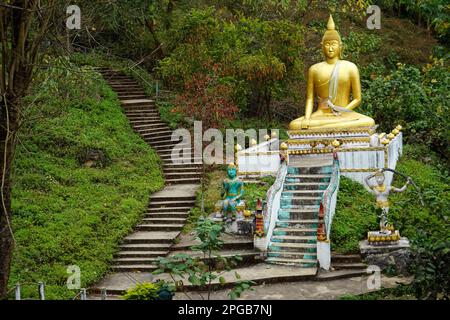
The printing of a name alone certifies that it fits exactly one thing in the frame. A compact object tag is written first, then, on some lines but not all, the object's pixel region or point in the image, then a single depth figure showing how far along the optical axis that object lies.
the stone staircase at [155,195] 12.96
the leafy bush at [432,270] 7.80
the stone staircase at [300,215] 12.27
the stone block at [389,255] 11.75
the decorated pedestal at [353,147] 14.46
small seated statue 13.34
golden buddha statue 16.25
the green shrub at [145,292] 8.11
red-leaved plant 17.23
